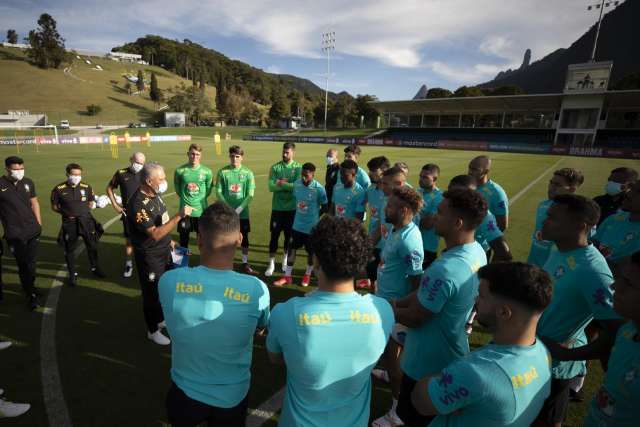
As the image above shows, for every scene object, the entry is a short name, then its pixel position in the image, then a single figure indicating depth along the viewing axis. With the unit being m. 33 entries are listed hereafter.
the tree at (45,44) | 99.94
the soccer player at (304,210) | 6.29
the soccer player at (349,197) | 6.29
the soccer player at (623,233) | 3.93
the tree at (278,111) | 101.94
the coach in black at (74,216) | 6.00
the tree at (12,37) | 133.25
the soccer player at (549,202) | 4.66
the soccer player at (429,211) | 5.31
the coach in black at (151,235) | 4.14
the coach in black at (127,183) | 6.77
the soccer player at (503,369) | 1.51
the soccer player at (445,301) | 2.38
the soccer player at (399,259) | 3.21
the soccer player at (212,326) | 2.03
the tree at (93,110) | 82.52
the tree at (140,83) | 109.88
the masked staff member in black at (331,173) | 8.20
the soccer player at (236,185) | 6.70
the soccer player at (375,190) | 6.02
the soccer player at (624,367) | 1.89
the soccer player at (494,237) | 4.36
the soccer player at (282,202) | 6.69
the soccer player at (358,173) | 6.95
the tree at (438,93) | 100.56
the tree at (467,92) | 91.81
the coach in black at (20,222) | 4.97
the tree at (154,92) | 99.62
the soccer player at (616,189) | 5.55
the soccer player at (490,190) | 5.80
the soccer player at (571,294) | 2.38
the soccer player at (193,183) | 6.49
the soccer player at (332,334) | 1.71
